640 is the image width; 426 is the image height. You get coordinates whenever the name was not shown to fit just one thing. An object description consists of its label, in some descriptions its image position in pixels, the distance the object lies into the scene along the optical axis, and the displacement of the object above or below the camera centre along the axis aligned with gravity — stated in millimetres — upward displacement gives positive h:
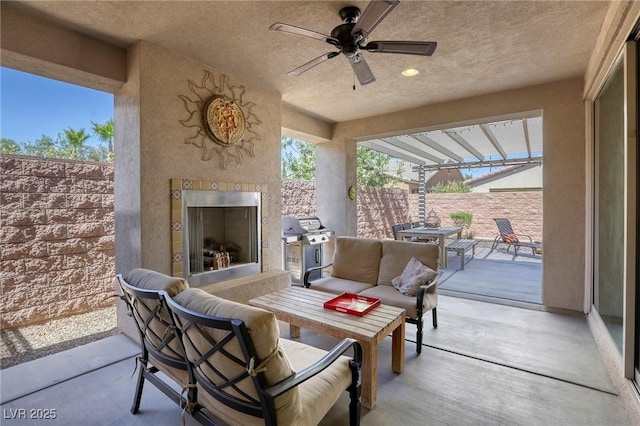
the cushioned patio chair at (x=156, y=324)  1501 -603
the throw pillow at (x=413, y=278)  2854 -659
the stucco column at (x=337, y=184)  5387 +483
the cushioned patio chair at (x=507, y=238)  7018 -720
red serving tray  2274 -756
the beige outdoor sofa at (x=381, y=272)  2680 -686
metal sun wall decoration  3123 +998
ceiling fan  1956 +1196
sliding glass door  1959 +14
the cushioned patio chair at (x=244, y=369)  1114 -647
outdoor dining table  6000 -499
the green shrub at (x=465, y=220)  9336 -349
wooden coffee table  1934 -793
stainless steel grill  4578 -526
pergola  5457 +1427
